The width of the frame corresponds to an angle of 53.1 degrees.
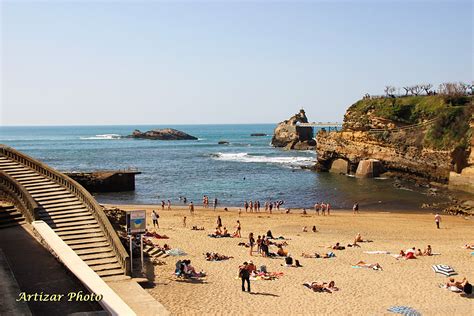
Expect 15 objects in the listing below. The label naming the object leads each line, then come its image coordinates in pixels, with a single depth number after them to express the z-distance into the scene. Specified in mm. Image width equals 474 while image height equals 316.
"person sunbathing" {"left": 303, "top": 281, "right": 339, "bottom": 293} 17984
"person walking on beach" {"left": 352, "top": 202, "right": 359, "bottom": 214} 39869
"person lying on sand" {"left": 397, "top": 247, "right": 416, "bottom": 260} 23016
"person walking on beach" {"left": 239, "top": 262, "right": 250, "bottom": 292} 17477
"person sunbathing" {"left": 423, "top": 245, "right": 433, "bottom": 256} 23797
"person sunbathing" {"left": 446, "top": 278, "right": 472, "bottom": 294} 17609
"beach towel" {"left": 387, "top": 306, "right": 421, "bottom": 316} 15607
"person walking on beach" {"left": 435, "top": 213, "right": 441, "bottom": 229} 32156
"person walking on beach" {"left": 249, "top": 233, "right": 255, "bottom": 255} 23328
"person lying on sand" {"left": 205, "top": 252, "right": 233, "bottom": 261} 21828
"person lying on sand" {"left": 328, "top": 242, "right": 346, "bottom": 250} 24942
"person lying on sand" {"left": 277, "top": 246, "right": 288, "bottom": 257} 23219
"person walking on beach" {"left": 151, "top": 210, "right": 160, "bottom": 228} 30062
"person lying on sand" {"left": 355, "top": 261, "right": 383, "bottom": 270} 21219
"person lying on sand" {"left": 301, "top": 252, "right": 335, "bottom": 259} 23125
